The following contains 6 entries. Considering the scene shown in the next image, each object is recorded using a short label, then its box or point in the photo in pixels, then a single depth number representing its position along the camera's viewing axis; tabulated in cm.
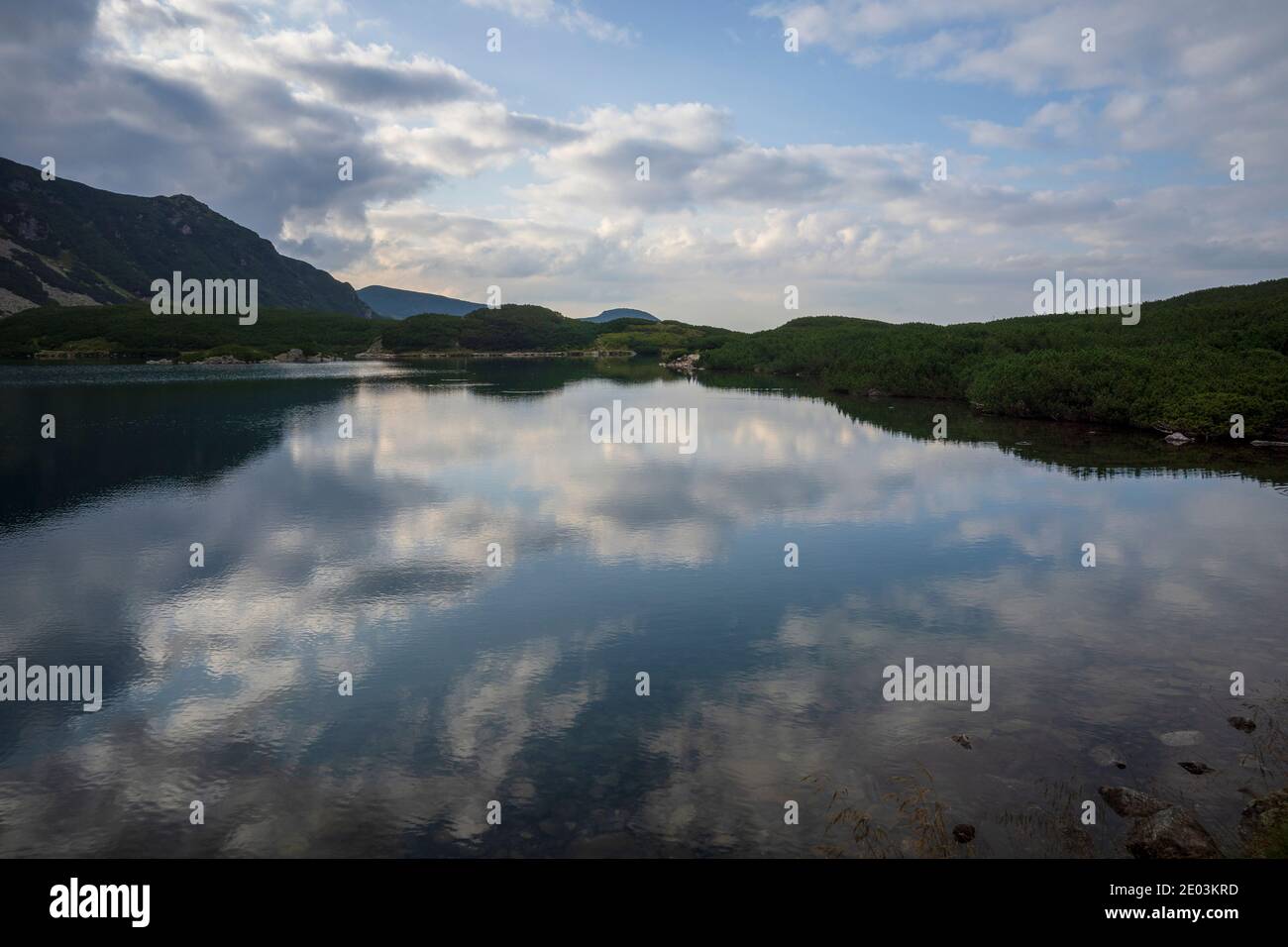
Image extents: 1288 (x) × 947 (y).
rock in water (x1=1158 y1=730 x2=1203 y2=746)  1789
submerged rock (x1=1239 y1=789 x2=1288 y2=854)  1409
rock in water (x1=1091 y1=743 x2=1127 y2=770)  1700
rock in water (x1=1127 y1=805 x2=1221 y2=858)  1366
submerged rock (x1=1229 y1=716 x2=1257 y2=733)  1844
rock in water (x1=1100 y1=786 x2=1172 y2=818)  1505
